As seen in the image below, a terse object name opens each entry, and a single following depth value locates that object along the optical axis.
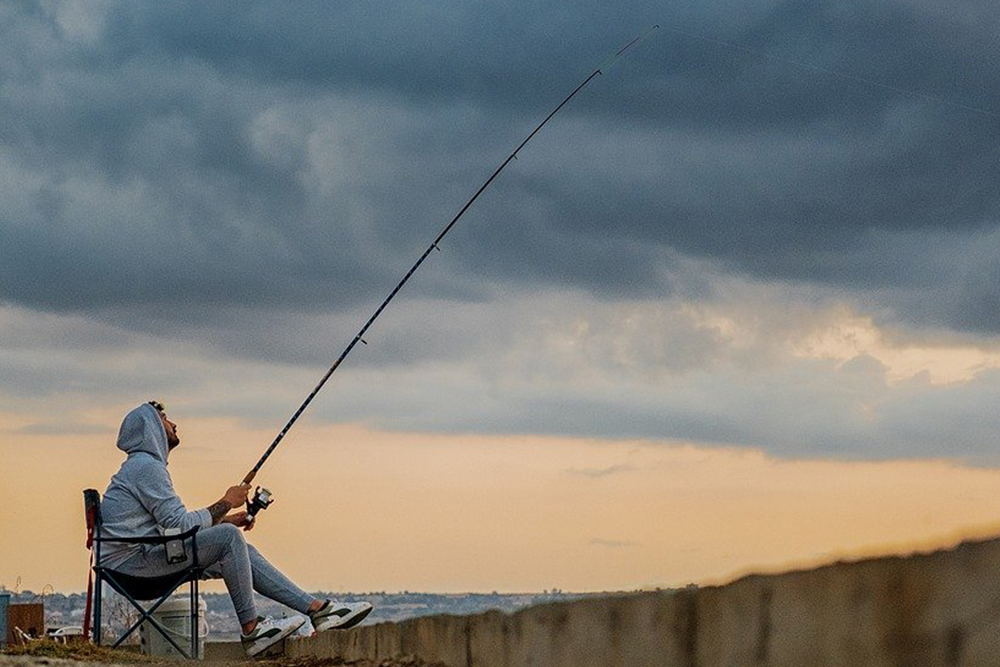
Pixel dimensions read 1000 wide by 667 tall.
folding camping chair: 15.70
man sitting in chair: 15.63
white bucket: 15.92
